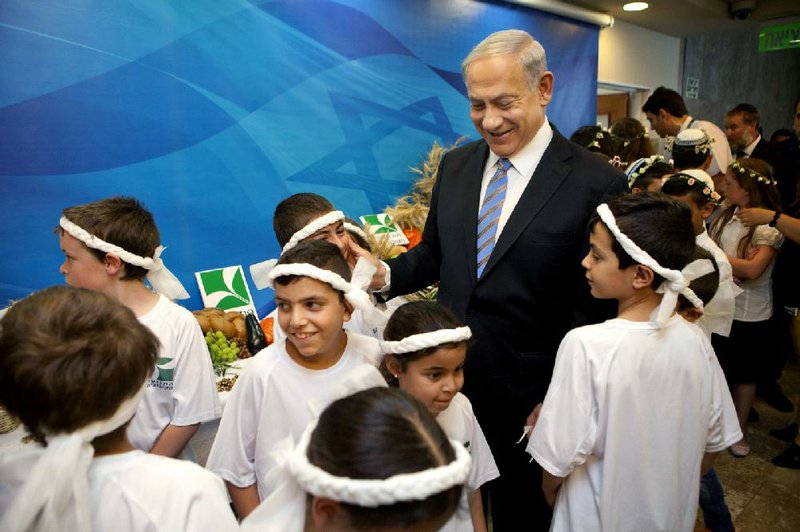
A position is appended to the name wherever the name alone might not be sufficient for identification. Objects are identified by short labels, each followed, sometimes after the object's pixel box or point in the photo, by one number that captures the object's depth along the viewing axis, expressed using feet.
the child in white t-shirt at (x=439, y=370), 5.41
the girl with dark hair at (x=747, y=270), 11.05
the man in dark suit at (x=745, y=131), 17.89
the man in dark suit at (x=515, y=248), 6.25
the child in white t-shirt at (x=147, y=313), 6.13
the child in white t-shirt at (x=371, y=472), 2.85
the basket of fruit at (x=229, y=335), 9.21
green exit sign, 23.36
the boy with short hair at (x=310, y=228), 6.79
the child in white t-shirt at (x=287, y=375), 5.23
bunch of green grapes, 9.03
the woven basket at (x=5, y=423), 6.47
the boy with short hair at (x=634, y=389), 5.17
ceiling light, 19.75
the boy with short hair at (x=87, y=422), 3.13
